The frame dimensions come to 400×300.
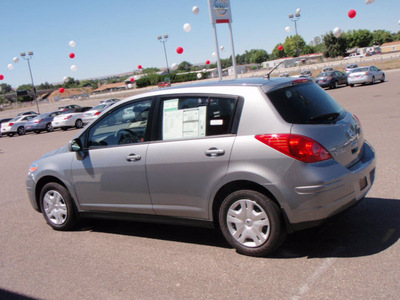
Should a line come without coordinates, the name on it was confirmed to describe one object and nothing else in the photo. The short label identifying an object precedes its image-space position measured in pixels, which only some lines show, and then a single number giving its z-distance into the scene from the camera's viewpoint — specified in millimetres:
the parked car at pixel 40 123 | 29047
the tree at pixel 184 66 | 165150
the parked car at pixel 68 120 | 27453
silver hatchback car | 3650
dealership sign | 18547
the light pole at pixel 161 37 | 53534
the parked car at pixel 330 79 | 31109
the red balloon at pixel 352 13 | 25656
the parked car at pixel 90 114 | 26727
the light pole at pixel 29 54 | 46666
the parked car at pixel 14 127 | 31333
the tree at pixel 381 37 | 147875
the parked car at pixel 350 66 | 43047
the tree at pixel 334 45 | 100188
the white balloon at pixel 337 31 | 32119
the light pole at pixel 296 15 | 44725
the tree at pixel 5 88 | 174638
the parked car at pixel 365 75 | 28375
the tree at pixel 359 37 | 130625
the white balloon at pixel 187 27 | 24802
